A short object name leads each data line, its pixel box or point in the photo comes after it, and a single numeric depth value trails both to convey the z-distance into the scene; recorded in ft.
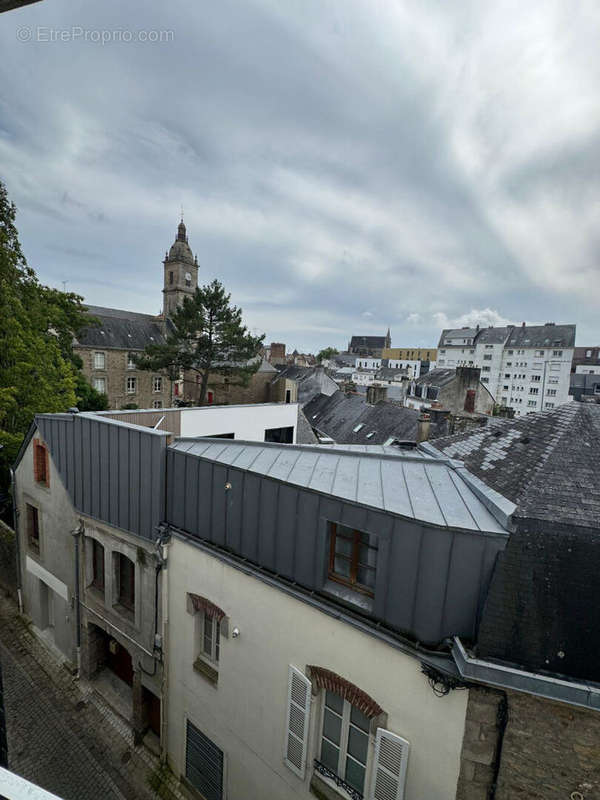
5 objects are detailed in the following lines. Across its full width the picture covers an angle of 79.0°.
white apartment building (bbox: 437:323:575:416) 192.13
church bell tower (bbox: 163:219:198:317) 166.71
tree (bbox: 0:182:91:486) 42.88
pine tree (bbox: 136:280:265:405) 96.07
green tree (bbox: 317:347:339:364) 371.76
